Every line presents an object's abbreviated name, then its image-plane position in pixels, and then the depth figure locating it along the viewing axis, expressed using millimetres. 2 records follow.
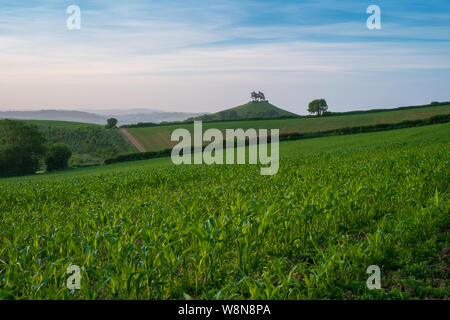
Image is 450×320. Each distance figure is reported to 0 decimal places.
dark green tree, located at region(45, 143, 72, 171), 56562
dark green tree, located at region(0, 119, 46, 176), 55062
